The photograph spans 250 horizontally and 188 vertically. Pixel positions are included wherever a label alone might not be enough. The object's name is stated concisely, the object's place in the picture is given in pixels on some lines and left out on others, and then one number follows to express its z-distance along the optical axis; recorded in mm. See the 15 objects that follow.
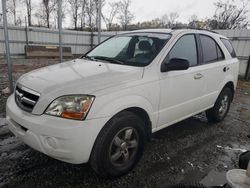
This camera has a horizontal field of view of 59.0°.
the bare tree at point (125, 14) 35812
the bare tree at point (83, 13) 32562
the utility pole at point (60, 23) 5889
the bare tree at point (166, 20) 34228
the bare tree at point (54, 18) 30966
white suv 2197
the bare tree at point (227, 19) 26450
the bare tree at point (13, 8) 28667
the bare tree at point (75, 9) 32750
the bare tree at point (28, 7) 29938
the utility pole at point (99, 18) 6810
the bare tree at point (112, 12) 34375
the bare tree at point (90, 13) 32312
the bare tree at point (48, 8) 30203
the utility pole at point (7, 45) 5113
